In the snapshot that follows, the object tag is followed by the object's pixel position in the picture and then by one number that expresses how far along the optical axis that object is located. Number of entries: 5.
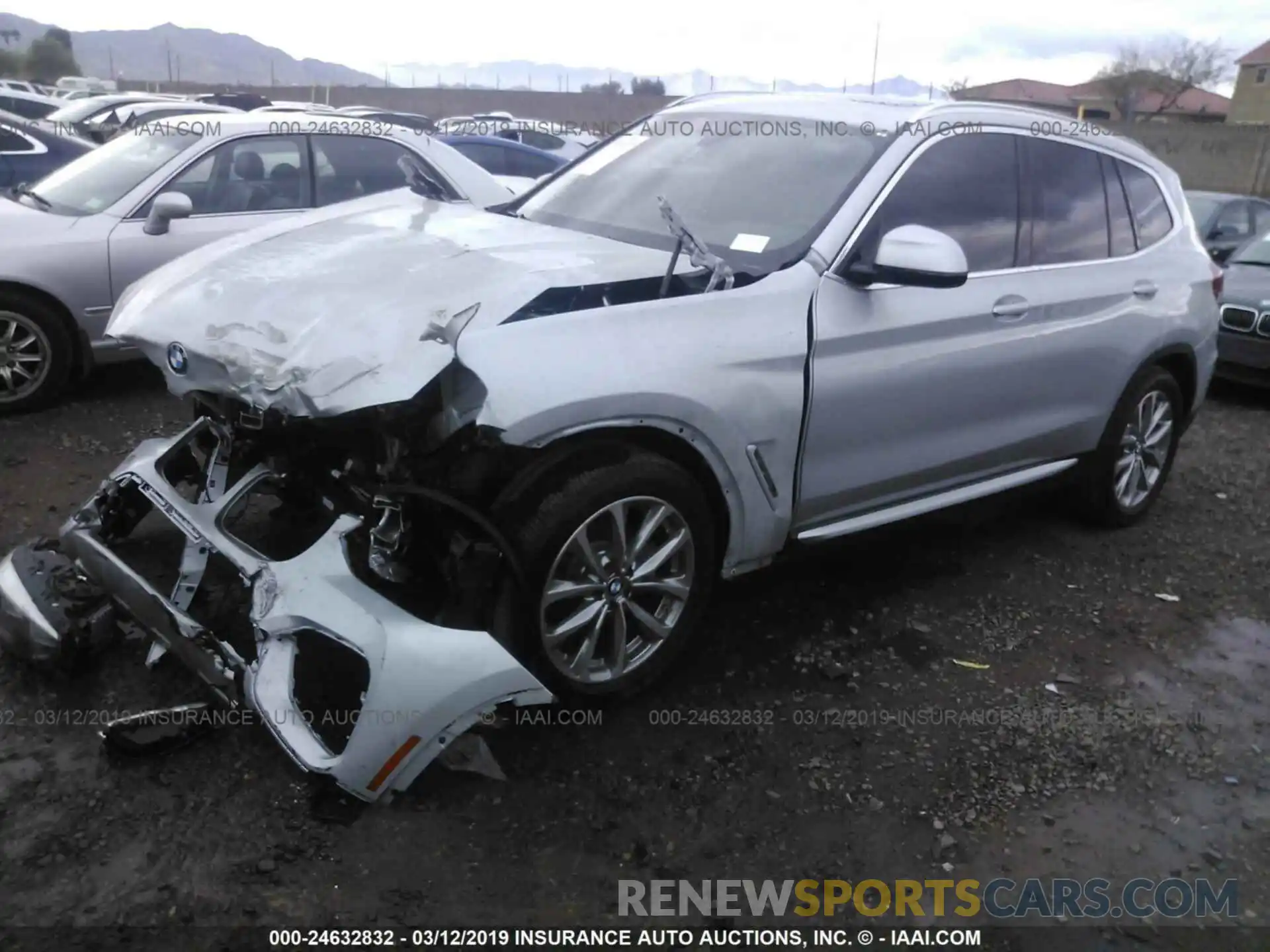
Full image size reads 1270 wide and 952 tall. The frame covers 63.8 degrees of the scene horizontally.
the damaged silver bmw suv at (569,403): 2.69
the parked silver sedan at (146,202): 5.39
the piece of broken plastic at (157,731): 2.83
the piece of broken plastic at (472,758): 2.86
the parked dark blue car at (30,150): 8.28
